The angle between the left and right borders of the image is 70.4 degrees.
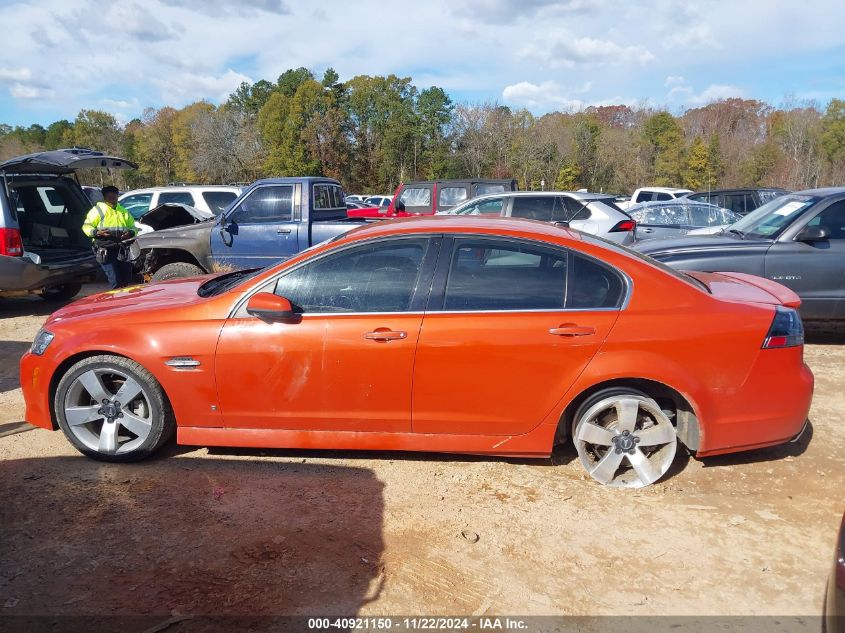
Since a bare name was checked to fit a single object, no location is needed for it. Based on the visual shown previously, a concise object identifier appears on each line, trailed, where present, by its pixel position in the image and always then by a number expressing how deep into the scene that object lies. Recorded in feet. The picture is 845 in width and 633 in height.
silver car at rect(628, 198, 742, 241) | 38.34
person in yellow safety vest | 24.71
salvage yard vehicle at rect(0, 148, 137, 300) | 24.63
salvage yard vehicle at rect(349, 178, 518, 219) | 42.01
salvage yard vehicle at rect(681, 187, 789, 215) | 51.71
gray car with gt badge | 20.07
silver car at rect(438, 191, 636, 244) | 29.58
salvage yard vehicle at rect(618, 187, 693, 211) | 65.57
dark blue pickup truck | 27.20
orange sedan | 11.16
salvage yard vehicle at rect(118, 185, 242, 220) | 39.29
